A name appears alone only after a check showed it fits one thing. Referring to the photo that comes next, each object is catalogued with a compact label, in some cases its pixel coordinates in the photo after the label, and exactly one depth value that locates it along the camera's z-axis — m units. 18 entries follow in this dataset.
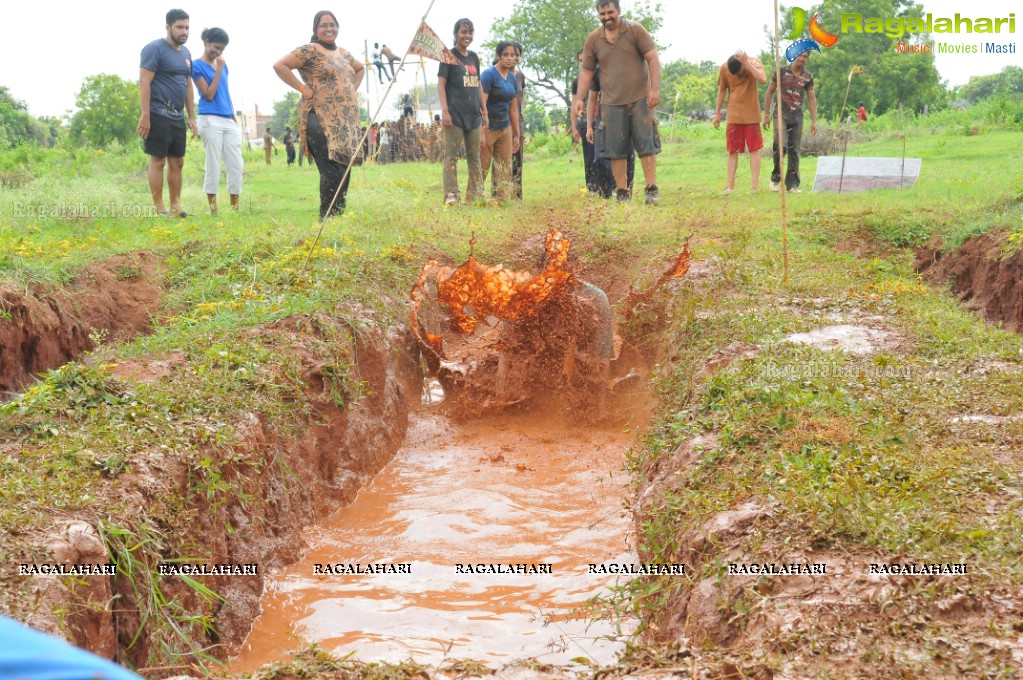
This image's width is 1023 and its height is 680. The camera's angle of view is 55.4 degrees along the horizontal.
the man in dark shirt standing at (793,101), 10.94
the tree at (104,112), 27.14
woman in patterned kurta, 8.73
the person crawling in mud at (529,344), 7.00
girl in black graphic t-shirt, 9.82
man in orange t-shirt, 10.39
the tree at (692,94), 43.97
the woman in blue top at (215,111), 9.30
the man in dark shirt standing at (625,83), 9.37
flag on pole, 7.86
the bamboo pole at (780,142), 6.19
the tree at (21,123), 31.39
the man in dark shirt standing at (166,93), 8.85
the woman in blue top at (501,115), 10.36
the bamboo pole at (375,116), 6.50
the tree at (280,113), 72.47
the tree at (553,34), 43.38
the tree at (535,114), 49.84
